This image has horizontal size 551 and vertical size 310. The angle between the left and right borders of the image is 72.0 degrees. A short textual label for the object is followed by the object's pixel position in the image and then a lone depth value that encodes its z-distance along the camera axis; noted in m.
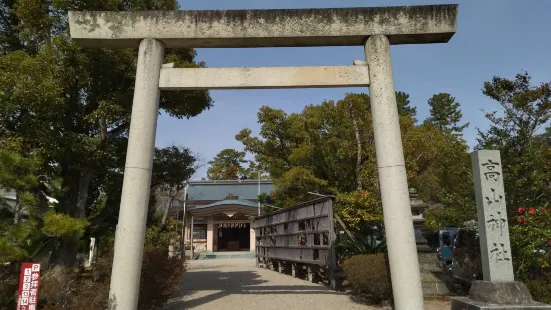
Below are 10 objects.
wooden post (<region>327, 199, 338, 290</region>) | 9.70
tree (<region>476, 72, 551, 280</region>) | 7.27
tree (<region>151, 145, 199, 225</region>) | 10.93
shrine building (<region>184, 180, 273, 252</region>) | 29.66
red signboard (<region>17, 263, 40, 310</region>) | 5.04
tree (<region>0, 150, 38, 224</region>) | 6.17
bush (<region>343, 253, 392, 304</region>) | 7.30
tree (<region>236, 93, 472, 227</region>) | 16.97
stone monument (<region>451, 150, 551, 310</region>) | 5.69
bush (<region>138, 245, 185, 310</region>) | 7.21
